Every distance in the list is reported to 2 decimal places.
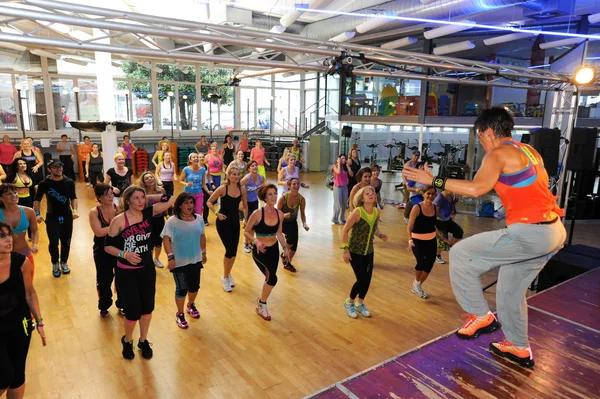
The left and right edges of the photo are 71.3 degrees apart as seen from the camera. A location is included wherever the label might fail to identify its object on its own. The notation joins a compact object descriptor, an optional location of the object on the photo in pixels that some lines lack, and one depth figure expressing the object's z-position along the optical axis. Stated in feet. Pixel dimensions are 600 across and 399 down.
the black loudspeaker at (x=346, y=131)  48.11
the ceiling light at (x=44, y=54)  44.98
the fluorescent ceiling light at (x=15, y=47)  42.80
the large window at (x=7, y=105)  48.19
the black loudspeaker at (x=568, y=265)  16.34
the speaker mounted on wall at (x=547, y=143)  19.76
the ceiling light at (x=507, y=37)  32.73
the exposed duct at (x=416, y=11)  24.22
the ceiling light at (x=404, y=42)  38.95
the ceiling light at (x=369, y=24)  29.12
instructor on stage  7.46
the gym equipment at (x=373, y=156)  57.92
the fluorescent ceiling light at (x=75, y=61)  48.65
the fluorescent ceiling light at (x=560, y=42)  33.67
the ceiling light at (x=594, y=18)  30.07
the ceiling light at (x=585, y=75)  21.90
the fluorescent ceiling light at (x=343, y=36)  34.35
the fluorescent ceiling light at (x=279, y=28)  30.67
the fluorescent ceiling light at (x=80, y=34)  39.34
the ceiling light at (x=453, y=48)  34.35
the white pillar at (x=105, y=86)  26.35
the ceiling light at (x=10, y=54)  46.91
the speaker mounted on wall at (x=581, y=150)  20.61
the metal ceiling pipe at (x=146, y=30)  14.85
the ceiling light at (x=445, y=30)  28.04
